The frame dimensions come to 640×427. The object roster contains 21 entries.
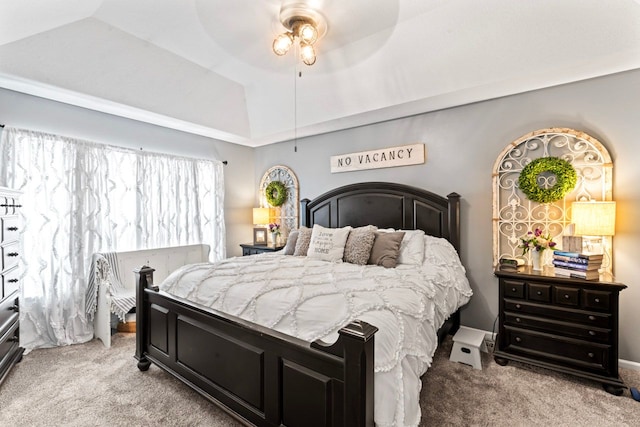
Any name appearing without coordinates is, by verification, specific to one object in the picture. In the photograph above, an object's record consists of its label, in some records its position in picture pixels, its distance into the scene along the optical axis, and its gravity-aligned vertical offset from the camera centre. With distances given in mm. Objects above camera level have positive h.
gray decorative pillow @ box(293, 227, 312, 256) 3430 -342
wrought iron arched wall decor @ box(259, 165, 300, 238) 4742 +240
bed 1298 -776
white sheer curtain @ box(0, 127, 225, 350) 2957 +24
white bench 3116 -668
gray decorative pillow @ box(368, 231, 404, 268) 2840 -353
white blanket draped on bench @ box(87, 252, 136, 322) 3156 -786
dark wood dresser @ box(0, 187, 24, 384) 2285 -543
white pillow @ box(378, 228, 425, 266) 2893 -358
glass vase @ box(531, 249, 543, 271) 2660 -424
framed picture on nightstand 4820 -356
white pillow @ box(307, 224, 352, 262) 3078 -327
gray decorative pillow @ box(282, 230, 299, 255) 3572 -367
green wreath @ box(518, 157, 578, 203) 2656 +297
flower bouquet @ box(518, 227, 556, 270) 2666 -289
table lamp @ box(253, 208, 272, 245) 4824 -150
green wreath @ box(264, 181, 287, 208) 4838 +334
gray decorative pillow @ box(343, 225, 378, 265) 2936 -336
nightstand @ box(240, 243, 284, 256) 4397 -520
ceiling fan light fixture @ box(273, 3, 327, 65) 2186 +1415
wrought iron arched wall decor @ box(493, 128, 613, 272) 2617 +251
